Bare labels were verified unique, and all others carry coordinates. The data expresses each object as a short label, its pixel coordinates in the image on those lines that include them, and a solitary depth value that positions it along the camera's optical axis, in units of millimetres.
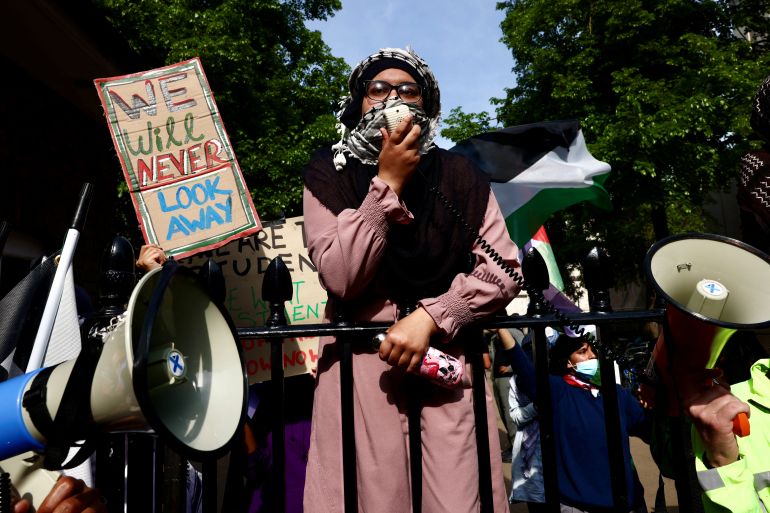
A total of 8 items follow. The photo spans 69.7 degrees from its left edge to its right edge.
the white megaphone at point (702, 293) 1271
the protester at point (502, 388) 5883
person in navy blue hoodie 2730
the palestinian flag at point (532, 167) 4871
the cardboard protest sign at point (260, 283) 3316
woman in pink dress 1430
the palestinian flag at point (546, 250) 5309
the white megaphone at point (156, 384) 976
